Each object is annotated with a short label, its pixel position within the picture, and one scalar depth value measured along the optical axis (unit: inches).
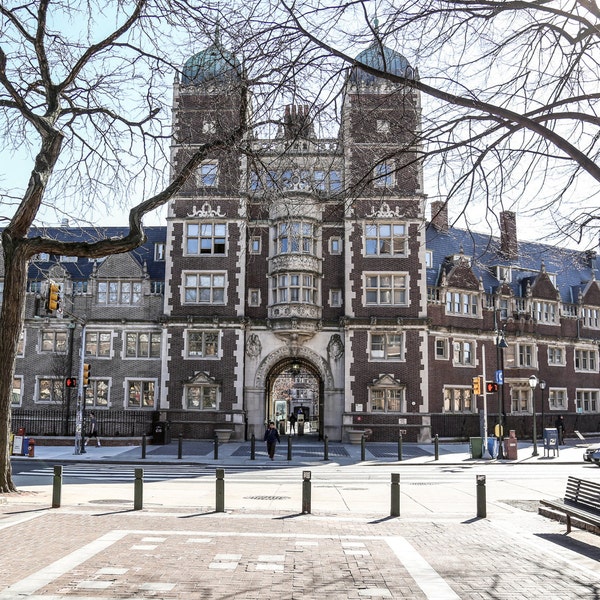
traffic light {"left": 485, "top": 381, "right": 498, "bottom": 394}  1171.3
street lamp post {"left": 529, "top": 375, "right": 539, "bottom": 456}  1207.9
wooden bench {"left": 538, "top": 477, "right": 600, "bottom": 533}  433.7
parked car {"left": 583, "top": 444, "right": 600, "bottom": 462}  1022.4
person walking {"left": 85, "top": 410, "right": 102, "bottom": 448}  1301.2
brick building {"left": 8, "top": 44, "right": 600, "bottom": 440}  1445.6
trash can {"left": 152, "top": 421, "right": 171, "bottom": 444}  1355.8
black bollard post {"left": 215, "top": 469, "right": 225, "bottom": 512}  526.9
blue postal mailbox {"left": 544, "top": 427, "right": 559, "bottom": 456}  1181.1
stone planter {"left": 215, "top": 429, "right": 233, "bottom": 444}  1381.6
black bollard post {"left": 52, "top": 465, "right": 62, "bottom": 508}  526.6
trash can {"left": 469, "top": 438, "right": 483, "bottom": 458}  1147.9
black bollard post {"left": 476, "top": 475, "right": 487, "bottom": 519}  522.0
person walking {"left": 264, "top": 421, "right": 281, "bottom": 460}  1069.1
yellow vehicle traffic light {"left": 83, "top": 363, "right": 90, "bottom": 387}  1134.4
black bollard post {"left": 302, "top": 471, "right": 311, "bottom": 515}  525.8
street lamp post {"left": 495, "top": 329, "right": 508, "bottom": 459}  1122.7
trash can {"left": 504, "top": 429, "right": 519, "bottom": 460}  1115.3
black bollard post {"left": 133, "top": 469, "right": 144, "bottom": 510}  525.3
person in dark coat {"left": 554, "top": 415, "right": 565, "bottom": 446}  1519.4
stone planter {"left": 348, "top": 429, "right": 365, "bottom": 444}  1398.7
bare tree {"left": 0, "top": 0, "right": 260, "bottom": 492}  568.4
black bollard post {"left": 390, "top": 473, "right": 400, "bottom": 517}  521.0
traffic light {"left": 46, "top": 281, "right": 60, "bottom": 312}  903.1
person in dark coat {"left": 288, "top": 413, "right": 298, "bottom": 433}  1847.9
